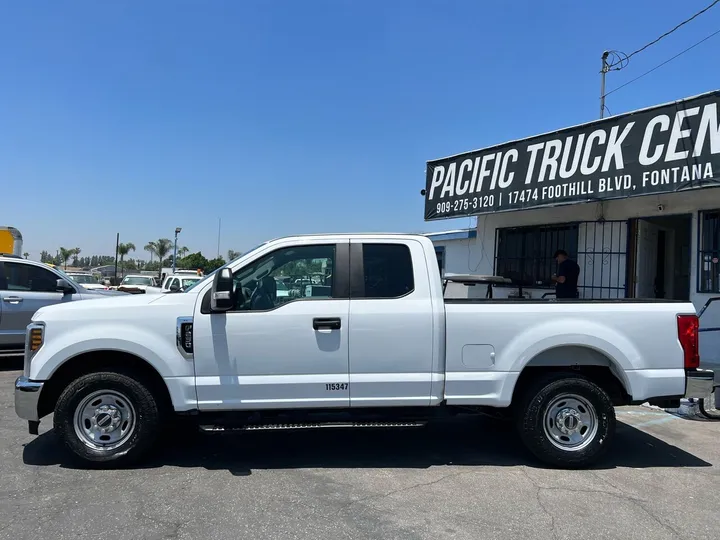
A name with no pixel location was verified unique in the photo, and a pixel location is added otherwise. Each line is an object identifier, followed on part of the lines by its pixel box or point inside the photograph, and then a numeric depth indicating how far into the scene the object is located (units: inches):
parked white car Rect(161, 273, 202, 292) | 812.6
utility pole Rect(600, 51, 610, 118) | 707.4
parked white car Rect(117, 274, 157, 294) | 1041.2
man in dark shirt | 397.1
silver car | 377.7
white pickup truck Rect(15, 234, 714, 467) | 190.2
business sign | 316.2
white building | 363.3
